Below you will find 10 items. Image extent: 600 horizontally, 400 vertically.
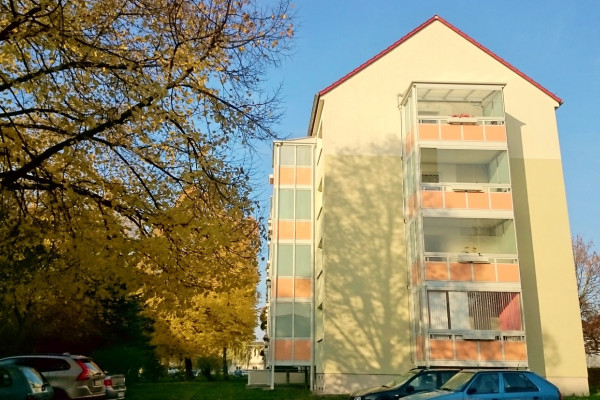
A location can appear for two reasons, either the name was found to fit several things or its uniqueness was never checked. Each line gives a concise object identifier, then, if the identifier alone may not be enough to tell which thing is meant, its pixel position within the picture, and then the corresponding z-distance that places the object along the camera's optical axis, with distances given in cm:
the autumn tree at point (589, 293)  4022
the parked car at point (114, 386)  1636
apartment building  2203
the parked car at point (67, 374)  1384
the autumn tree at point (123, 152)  894
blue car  1205
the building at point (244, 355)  4609
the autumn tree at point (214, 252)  1089
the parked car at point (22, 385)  1134
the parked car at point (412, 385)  1488
